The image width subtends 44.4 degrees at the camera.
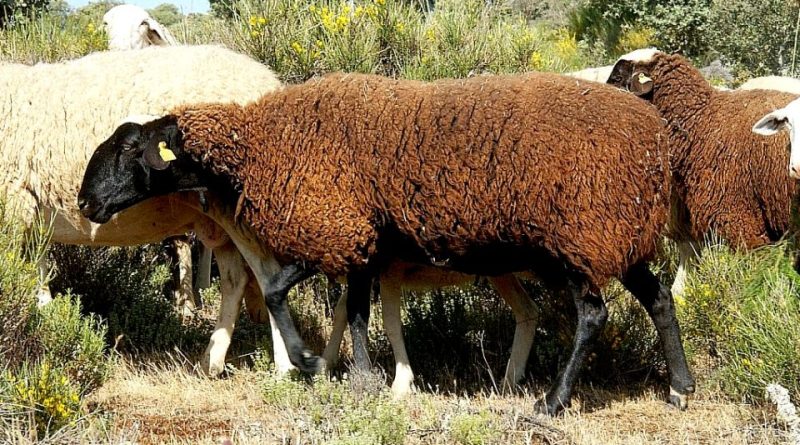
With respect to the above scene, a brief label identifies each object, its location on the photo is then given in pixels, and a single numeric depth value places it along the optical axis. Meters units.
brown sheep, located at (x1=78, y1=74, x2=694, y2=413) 5.57
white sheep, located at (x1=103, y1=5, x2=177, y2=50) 9.49
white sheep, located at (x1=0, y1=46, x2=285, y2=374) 6.80
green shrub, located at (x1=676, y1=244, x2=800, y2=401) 5.47
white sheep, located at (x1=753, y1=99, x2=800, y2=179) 6.33
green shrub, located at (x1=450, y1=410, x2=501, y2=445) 5.03
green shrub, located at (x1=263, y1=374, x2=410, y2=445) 5.06
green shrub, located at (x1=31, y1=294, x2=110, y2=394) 5.58
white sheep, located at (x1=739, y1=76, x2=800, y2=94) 8.24
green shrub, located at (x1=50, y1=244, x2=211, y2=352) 7.86
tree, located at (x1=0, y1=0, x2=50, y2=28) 11.73
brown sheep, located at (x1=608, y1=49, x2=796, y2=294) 6.82
